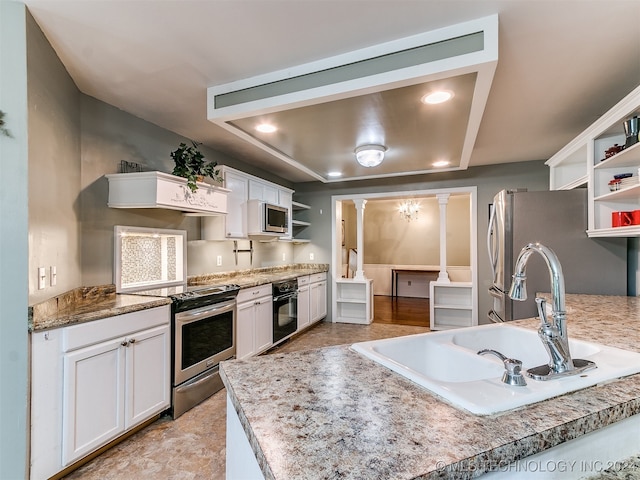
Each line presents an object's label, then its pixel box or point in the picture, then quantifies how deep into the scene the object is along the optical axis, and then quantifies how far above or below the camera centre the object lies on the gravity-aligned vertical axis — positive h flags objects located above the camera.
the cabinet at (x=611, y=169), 2.09 +0.57
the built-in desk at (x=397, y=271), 7.21 -0.71
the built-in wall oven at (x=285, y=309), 3.81 -0.85
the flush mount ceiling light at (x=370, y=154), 3.25 +0.91
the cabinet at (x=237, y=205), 3.49 +0.43
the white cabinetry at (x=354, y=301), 5.27 -0.99
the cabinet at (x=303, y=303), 4.44 -0.88
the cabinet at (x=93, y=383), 1.62 -0.83
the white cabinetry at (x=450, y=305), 4.84 -0.98
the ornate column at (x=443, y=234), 4.87 +0.12
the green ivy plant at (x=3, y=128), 1.53 +0.56
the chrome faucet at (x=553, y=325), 0.92 -0.26
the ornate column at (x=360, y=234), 5.32 +0.14
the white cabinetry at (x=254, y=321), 3.19 -0.85
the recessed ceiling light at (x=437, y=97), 2.07 +0.97
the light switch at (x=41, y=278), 1.71 -0.19
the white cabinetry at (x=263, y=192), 3.95 +0.66
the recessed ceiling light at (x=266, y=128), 2.60 +0.96
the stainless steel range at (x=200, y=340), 2.40 -0.82
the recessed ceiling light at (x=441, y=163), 3.90 +0.99
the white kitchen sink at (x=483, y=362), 0.79 -0.41
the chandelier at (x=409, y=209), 7.93 +0.82
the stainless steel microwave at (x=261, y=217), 3.79 +0.30
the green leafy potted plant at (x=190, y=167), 2.71 +0.67
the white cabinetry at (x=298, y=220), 5.42 +0.33
